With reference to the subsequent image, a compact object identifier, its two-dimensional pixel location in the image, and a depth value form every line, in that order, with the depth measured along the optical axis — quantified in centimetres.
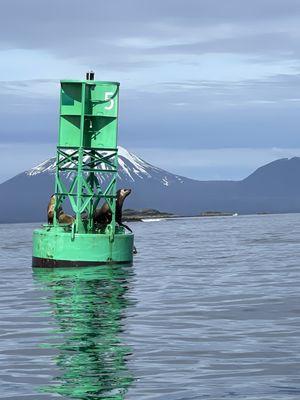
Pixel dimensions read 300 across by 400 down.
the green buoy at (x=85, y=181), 3709
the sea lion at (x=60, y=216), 4128
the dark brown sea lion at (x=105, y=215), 4031
